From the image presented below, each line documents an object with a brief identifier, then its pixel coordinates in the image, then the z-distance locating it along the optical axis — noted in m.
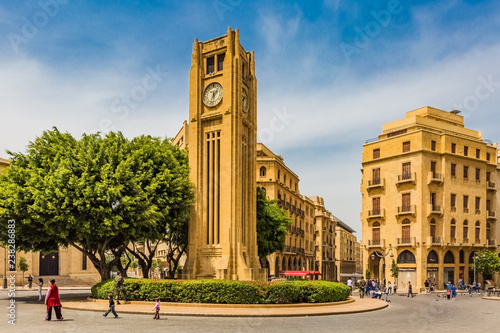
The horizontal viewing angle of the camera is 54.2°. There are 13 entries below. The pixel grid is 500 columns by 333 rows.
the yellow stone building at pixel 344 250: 119.75
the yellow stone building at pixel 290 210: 70.06
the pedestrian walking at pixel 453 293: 42.45
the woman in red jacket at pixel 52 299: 19.62
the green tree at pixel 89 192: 28.77
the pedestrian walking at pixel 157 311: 21.47
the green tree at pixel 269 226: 47.31
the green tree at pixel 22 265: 52.97
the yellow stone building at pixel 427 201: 58.88
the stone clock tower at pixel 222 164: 36.31
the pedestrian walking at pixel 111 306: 21.27
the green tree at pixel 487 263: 58.41
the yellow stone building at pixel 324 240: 99.44
